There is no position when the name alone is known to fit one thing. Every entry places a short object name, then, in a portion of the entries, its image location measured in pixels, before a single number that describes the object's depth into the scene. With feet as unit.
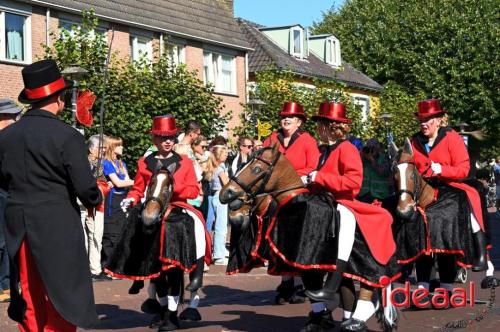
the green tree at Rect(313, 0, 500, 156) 161.27
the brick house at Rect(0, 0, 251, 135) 87.25
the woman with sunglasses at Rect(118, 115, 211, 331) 31.27
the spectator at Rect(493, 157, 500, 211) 109.51
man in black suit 19.92
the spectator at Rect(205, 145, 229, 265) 53.52
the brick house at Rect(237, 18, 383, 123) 146.61
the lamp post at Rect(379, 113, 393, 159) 34.13
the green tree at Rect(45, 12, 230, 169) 66.64
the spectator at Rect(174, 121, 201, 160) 47.83
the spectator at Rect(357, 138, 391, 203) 45.65
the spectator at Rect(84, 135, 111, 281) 45.27
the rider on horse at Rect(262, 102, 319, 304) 34.27
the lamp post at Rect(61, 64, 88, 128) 52.88
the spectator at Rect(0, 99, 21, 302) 37.37
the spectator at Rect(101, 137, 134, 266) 45.65
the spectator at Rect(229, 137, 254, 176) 50.35
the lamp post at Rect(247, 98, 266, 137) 89.63
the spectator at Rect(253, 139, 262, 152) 52.75
